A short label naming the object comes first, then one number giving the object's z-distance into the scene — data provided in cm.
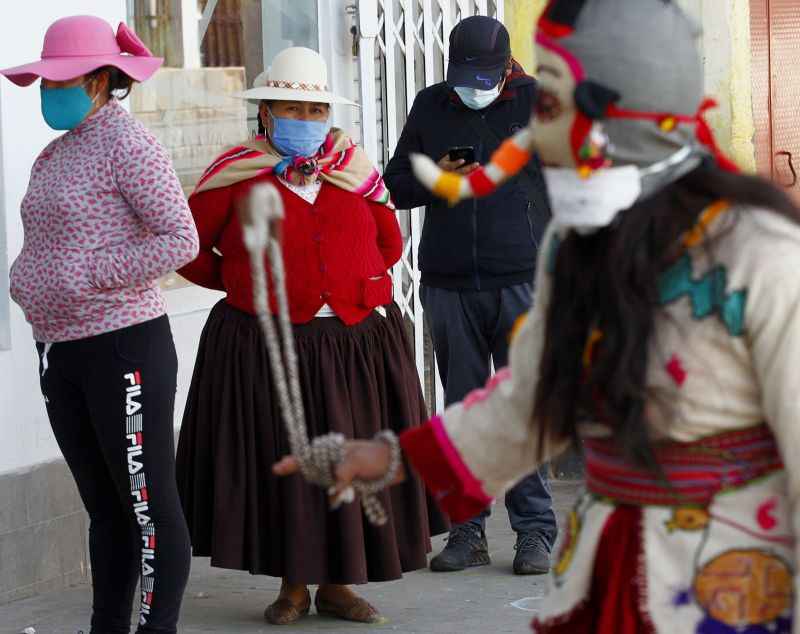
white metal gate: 748
